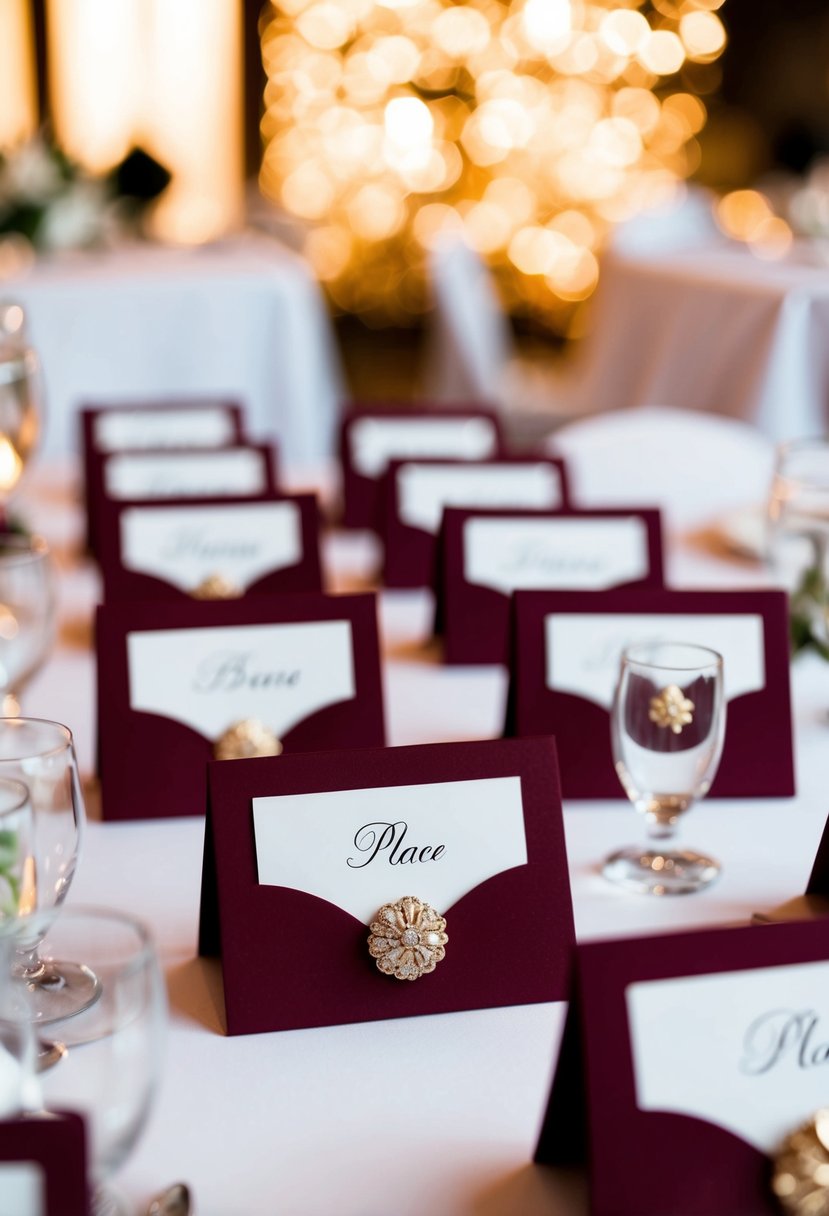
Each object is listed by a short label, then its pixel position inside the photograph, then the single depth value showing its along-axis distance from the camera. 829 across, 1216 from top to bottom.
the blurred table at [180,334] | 3.47
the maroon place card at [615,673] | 1.17
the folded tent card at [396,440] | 1.96
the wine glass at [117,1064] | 0.57
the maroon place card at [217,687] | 1.12
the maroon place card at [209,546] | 1.50
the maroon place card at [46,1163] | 0.54
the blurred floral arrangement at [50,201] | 3.73
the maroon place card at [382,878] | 0.83
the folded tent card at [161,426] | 1.95
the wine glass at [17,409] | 1.61
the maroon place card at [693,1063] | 0.64
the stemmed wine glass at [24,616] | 1.18
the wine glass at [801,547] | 1.33
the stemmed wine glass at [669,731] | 0.95
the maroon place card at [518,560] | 1.48
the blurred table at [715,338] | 3.29
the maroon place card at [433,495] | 1.72
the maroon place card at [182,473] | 1.75
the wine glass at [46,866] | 0.71
